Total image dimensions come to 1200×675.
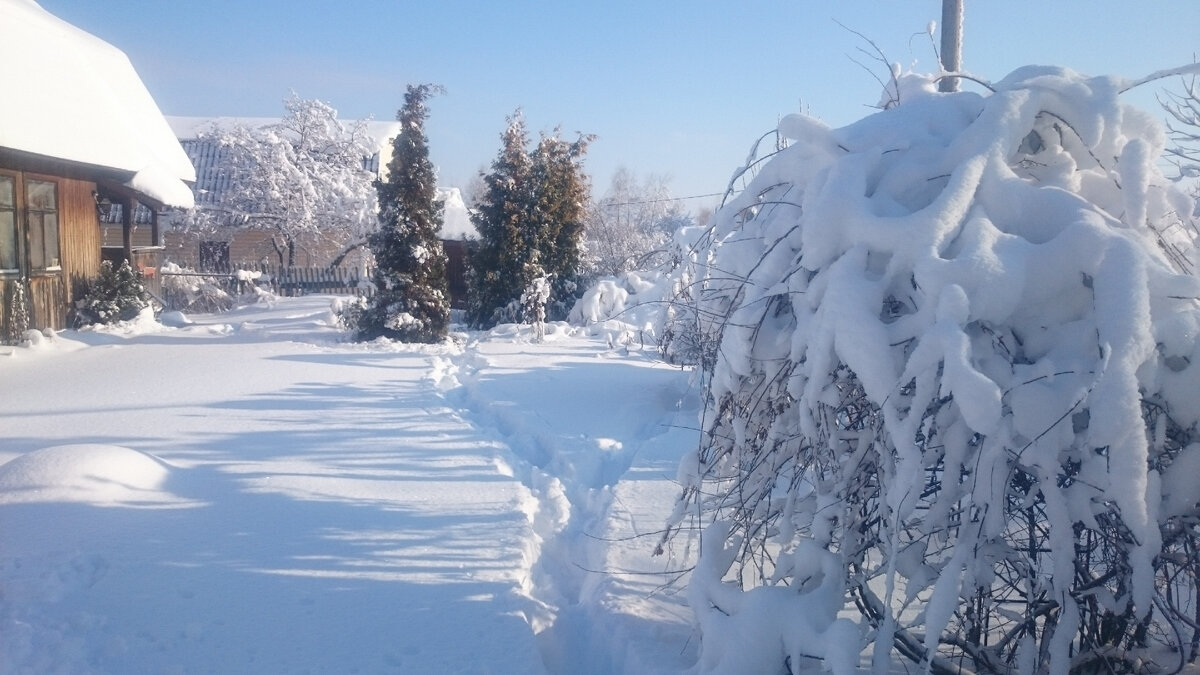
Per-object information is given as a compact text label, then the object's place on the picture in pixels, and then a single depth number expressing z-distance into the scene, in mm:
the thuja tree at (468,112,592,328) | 18328
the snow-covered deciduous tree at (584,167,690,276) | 23109
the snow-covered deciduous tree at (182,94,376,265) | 29250
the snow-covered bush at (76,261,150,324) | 14414
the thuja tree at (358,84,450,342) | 14469
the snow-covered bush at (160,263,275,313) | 20844
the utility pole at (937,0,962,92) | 6328
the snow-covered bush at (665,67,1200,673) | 2334
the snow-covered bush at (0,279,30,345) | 12070
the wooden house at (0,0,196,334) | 12133
